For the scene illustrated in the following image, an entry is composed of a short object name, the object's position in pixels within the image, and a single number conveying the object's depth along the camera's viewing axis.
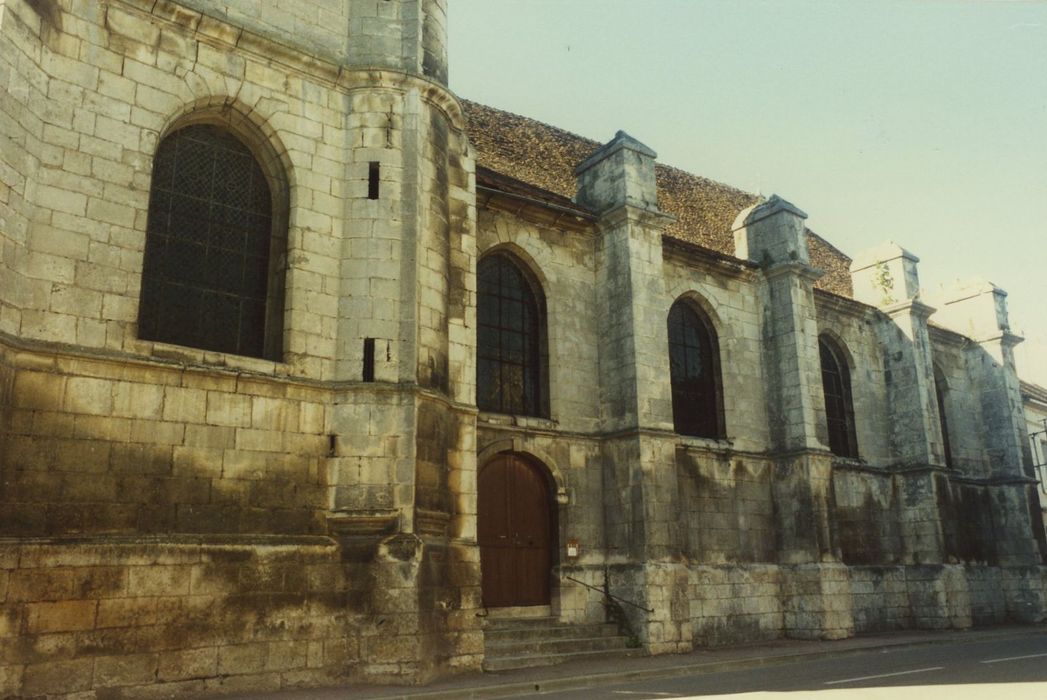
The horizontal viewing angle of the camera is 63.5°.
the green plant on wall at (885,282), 20.67
